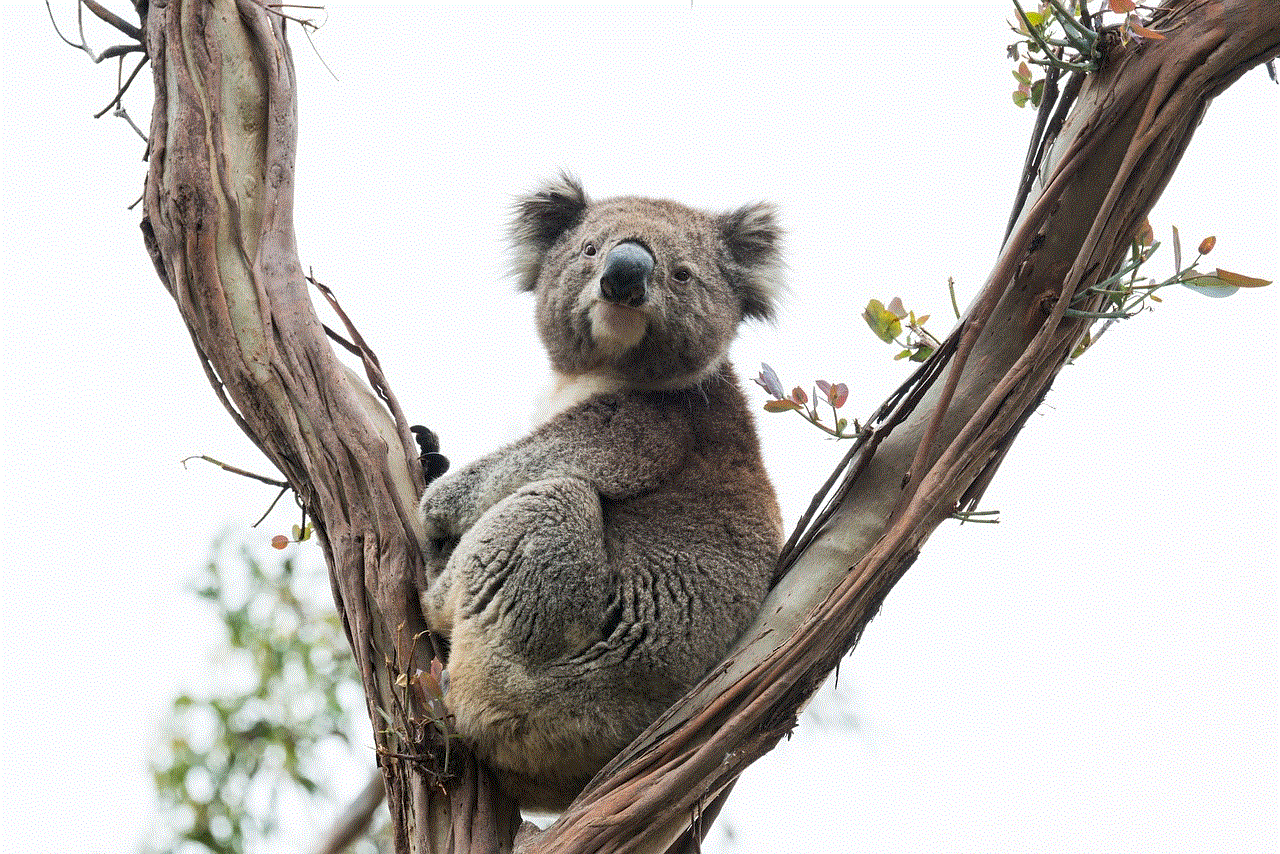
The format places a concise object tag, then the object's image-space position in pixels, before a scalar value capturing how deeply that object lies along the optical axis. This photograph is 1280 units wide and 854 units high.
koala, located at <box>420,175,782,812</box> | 5.04
